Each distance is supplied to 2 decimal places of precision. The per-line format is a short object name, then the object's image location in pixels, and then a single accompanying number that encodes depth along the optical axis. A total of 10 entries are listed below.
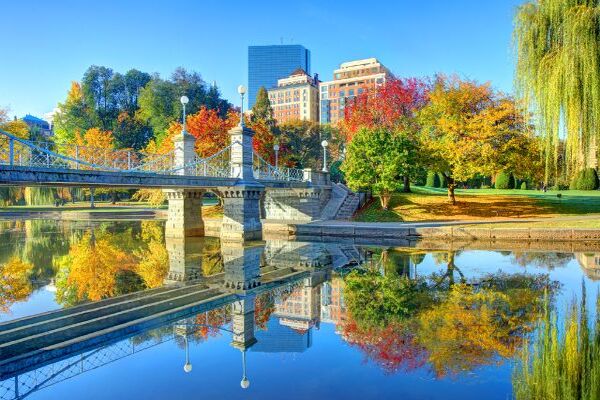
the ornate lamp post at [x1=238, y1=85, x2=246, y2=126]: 20.16
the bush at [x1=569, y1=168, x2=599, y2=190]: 37.31
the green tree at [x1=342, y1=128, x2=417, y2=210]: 28.34
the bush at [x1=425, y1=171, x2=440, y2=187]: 43.50
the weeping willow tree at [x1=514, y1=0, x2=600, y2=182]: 14.44
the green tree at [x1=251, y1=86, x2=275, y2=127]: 47.25
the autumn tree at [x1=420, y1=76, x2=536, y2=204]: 26.92
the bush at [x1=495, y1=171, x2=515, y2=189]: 40.19
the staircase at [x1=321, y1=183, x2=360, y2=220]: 29.58
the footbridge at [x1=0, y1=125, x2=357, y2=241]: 15.64
